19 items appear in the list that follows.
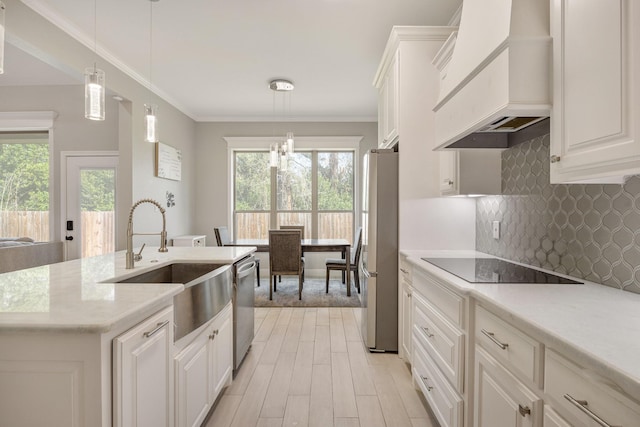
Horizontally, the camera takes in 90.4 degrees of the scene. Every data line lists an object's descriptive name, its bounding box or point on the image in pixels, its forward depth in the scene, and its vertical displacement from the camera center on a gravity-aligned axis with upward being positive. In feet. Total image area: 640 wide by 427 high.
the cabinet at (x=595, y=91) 2.98 +1.30
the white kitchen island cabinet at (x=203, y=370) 4.81 -2.81
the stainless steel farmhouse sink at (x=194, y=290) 4.85 -1.47
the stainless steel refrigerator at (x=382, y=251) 8.80 -1.09
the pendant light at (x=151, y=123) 8.06 +2.23
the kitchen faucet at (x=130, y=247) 5.71 -0.67
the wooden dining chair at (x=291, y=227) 17.34 -0.85
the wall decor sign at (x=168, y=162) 14.52 +2.38
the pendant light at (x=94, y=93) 6.24 +2.32
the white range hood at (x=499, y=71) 4.12 +2.06
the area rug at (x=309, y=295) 13.64 -3.90
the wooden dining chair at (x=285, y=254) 14.07 -1.89
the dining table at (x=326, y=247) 14.61 -1.66
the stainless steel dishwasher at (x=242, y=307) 7.72 -2.49
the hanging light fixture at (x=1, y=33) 4.02 +2.29
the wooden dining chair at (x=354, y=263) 14.82 -2.41
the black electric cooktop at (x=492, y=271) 4.91 -1.04
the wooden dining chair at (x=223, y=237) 15.67 -1.34
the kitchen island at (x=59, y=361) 3.13 -1.50
